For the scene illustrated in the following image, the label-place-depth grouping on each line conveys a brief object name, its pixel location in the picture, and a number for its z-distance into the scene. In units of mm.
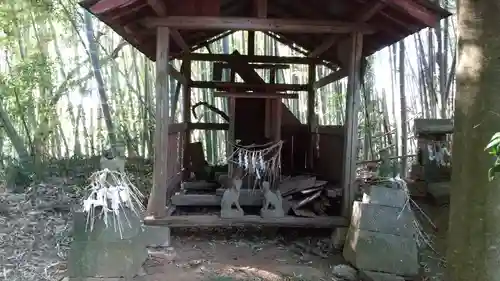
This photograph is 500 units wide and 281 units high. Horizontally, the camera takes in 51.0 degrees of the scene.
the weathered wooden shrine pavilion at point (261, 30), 5121
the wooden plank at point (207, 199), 5859
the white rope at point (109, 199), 4336
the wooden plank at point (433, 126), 5723
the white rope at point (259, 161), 5961
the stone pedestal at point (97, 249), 4480
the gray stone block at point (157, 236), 5445
